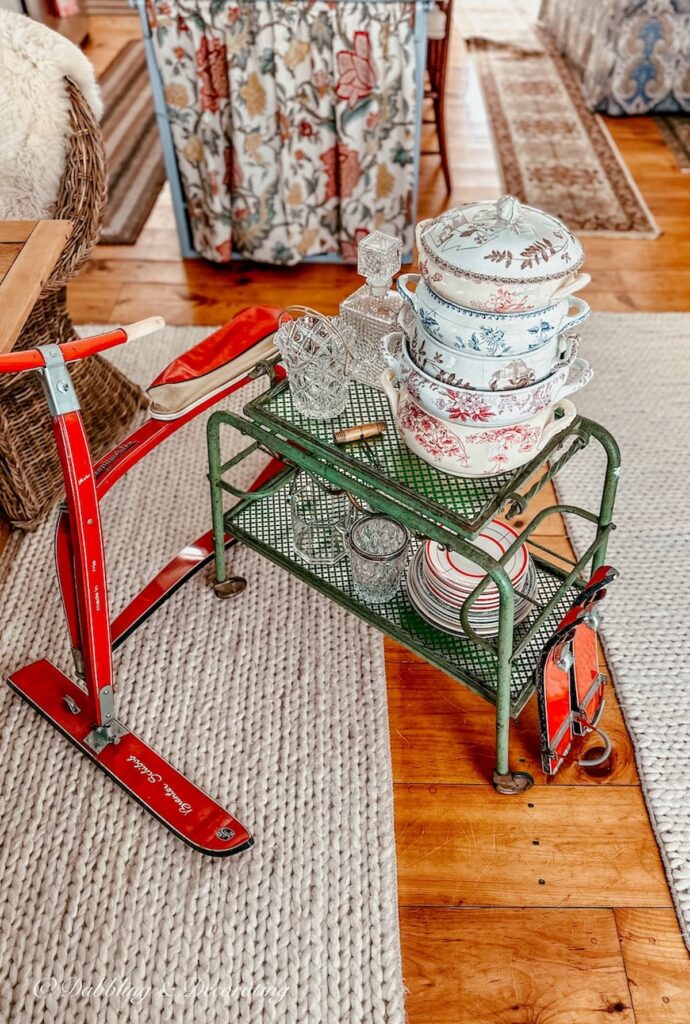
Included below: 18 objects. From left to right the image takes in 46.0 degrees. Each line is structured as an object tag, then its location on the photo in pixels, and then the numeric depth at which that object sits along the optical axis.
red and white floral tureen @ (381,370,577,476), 1.07
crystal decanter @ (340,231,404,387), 1.21
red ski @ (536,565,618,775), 1.15
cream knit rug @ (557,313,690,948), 1.33
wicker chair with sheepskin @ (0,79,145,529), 1.56
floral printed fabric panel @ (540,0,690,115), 3.09
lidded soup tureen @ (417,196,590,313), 0.93
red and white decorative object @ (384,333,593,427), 1.03
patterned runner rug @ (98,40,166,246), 2.75
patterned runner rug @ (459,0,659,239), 2.78
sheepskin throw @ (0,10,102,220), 1.52
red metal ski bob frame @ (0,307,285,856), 1.05
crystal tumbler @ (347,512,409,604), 1.33
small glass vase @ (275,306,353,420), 1.21
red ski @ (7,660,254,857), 1.22
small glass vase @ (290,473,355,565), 1.43
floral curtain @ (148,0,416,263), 1.99
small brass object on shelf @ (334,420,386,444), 1.17
